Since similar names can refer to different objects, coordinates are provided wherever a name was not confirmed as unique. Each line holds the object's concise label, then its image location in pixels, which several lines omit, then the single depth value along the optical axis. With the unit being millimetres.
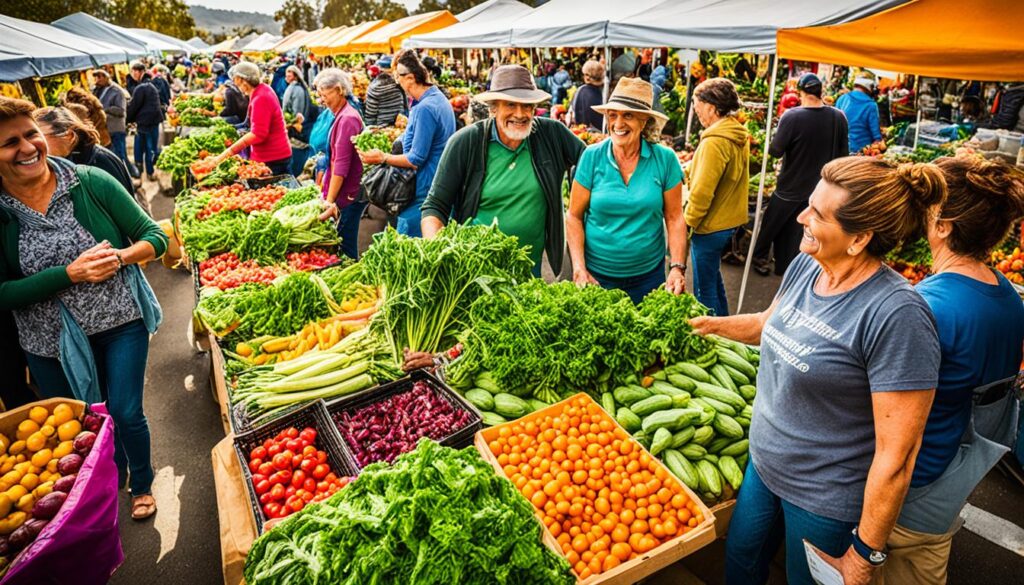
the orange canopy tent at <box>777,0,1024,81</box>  3838
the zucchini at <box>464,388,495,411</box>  2750
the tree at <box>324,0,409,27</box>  83400
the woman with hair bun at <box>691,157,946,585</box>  1626
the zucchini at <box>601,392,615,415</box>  2679
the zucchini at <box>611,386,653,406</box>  2703
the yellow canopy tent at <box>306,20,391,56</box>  19031
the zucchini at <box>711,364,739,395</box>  2771
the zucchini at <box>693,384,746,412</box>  2660
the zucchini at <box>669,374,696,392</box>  2723
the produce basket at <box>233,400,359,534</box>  2323
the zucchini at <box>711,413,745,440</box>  2537
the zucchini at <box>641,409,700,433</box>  2498
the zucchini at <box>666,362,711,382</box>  2801
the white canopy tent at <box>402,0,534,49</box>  10188
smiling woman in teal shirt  3418
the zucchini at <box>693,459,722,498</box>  2361
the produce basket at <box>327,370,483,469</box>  2514
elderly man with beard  3619
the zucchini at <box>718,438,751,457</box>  2525
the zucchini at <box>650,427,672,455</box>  2438
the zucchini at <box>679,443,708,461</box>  2480
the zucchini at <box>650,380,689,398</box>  2676
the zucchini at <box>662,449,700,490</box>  2366
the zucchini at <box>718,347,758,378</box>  2922
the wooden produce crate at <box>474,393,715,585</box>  1910
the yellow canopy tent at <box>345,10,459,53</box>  15625
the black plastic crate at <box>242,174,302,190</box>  6867
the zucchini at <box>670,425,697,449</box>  2488
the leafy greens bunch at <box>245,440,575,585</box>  1487
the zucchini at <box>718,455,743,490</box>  2408
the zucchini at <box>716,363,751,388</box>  2855
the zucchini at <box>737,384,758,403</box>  2780
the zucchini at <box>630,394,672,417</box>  2607
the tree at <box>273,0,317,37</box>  74438
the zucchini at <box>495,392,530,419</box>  2703
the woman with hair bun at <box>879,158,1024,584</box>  1873
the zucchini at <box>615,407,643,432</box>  2598
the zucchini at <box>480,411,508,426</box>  2670
